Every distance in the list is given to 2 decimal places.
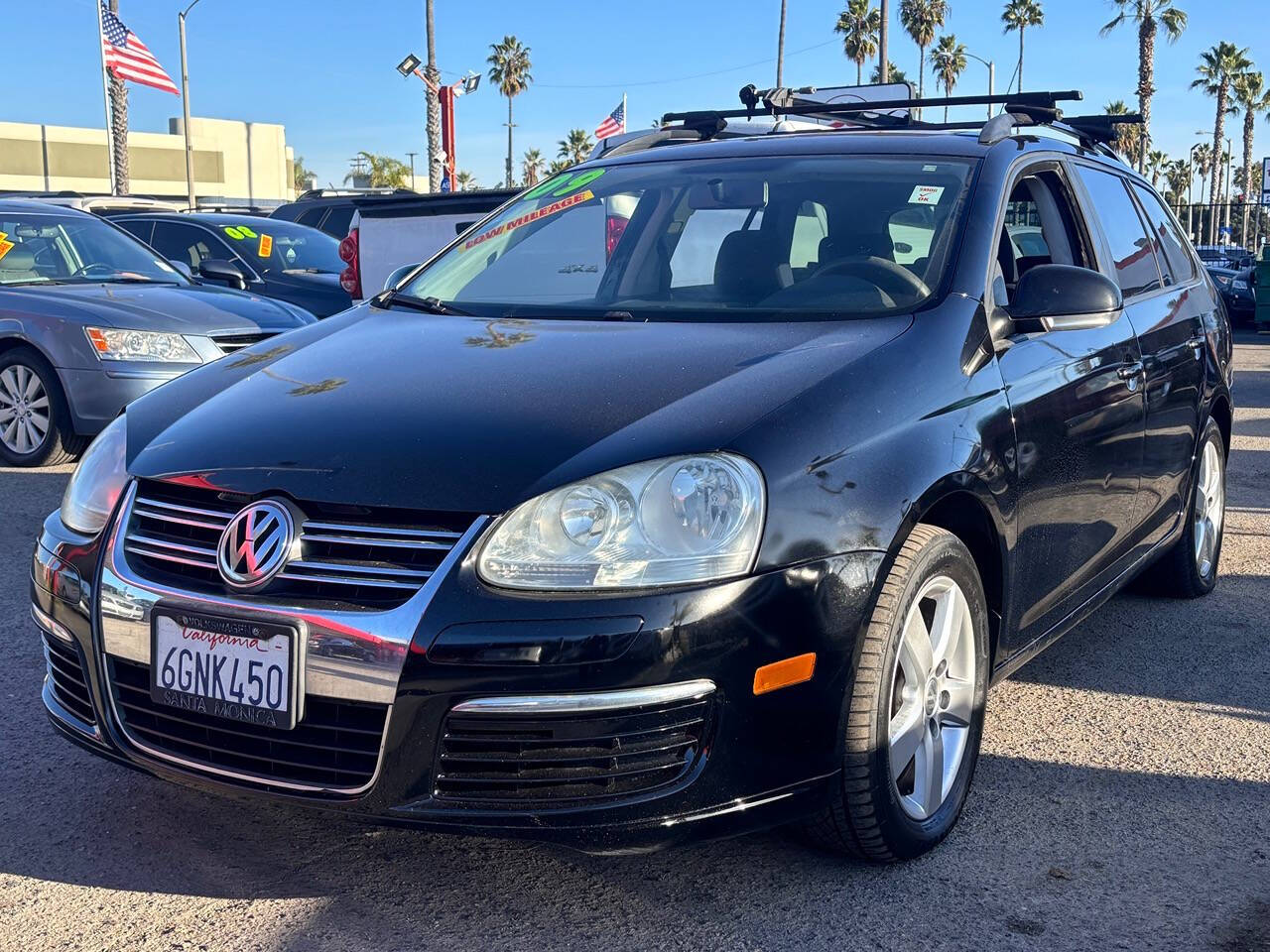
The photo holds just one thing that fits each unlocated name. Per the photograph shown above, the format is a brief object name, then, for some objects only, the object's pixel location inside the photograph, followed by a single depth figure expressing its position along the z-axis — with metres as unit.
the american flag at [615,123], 26.05
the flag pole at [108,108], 31.39
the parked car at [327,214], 17.48
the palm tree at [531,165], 98.06
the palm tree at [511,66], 69.56
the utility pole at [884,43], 38.91
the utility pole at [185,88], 36.74
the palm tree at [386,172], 78.06
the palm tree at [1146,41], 44.31
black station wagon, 2.56
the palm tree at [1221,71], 65.56
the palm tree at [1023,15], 64.00
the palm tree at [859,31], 60.66
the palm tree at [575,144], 81.64
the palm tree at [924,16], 60.47
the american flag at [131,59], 23.47
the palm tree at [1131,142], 65.94
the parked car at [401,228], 10.29
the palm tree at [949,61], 70.00
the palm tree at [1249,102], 69.25
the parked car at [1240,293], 24.95
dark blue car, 11.86
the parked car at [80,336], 7.95
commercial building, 62.31
